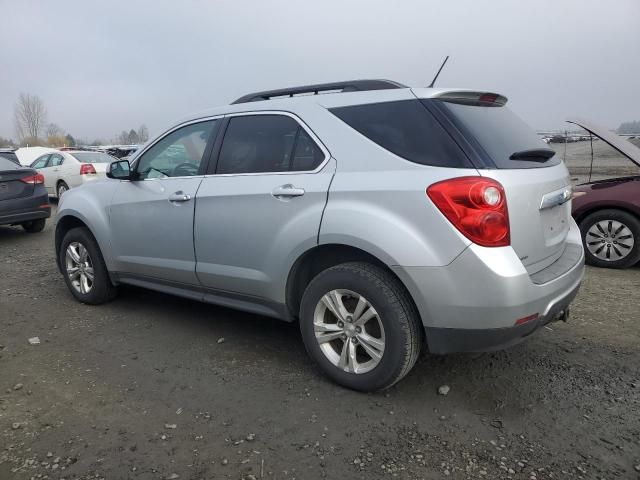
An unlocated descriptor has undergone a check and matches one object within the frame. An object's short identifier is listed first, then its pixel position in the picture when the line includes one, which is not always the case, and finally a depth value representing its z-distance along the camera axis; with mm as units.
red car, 5395
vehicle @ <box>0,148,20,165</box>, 20059
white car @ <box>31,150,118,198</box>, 12445
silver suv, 2475
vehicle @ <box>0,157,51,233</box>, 7590
